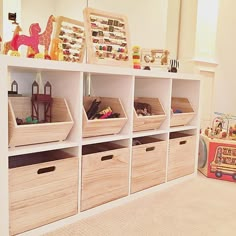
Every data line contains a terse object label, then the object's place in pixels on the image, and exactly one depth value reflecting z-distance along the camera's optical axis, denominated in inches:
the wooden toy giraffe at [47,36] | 49.3
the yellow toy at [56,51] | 49.1
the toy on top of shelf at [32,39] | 46.6
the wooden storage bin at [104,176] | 50.1
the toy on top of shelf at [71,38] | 55.9
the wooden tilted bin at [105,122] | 50.4
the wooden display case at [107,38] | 52.7
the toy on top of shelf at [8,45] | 46.2
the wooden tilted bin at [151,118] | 59.2
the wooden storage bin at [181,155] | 67.7
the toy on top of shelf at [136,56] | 63.9
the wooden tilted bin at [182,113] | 68.3
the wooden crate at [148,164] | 58.7
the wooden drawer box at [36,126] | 40.5
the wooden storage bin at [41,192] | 41.3
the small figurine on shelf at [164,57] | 70.8
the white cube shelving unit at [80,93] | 39.2
